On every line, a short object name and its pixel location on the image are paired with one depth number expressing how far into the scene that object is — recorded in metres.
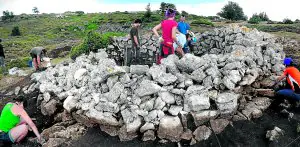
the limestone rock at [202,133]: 4.62
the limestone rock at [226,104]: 4.80
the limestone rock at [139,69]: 5.58
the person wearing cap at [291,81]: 5.11
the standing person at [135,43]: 7.11
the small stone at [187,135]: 4.62
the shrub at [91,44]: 8.09
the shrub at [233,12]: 33.23
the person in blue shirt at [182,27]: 7.00
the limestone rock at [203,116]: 4.71
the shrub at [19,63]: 11.43
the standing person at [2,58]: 9.74
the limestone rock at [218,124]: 4.71
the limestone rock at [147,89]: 5.00
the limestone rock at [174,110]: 4.74
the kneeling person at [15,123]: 4.61
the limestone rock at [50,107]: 5.67
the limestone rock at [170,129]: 4.61
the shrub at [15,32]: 32.98
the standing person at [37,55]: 8.62
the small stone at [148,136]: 4.66
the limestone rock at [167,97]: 4.90
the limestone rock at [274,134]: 4.45
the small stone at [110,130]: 4.88
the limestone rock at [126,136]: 4.74
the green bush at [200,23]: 18.19
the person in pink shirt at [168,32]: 5.66
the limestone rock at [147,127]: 4.66
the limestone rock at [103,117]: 4.84
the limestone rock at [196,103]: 4.70
